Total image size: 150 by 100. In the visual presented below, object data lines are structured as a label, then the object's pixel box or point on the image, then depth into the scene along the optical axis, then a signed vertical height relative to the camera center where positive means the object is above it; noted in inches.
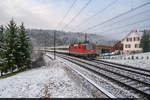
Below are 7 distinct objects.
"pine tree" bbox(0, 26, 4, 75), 782.0 -16.2
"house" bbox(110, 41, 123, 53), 1870.1 +0.4
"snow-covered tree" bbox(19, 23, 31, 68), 854.6 +12.1
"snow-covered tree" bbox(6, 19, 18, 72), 779.0 +43.2
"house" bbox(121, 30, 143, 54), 1469.0 +75.8
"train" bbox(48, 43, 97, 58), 829.2 -24.2
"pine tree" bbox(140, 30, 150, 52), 1439.5 +57.4
